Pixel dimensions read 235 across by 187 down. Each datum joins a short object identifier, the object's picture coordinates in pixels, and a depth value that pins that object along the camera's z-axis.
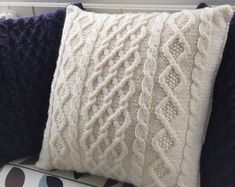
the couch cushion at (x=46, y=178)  0.82
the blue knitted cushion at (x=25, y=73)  0.84
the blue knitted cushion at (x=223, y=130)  0.67
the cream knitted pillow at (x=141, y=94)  0.66
